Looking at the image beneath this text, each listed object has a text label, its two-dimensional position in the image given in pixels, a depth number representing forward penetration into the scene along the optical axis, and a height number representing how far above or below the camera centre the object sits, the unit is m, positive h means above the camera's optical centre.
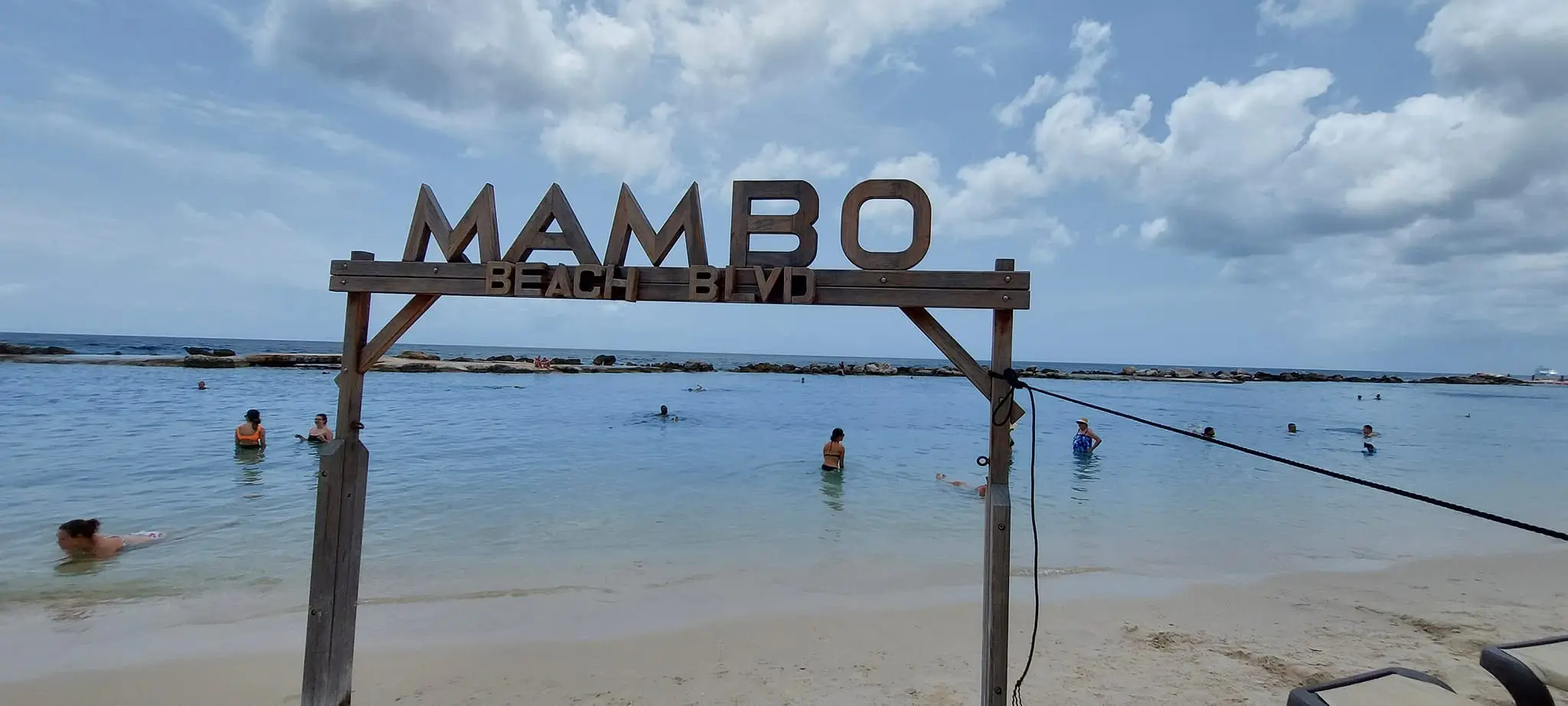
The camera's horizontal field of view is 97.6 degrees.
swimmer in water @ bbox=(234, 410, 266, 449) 14.60 -1.86
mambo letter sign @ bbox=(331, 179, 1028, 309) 3.90 +0.54
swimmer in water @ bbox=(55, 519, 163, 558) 7.78 -2.29
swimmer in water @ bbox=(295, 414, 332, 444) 14.75 -1.86
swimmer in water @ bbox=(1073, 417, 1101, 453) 18.25 -1.74
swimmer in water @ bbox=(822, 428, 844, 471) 15.14 -1.94
